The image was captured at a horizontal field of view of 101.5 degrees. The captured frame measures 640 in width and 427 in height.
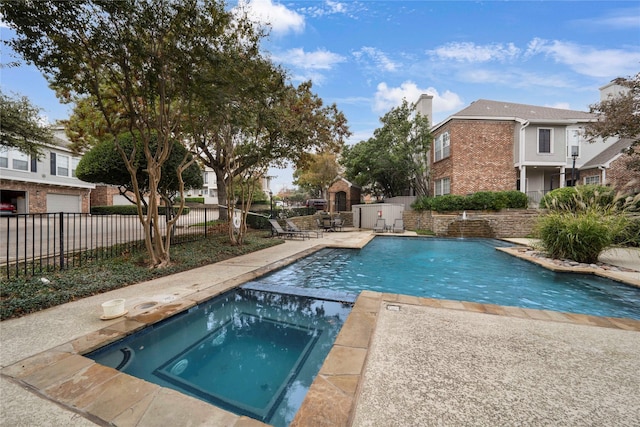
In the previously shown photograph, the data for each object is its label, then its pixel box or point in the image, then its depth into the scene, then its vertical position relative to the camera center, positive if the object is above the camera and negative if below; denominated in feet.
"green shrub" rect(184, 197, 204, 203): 104.78 +3.68
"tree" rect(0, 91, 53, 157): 31.40 +10.38
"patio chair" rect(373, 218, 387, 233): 51.92 -3.22
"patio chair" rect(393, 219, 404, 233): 51.42 -3.33
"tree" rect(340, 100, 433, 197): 55.26 +13.23
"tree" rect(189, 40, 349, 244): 19.98 +8.93
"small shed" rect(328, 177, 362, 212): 77.00 +4.20
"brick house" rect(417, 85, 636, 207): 51.90 +12.84
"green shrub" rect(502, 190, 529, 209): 45.33 +1.87
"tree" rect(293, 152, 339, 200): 73.05 +10.89
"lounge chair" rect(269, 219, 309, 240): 40.06 -3.78
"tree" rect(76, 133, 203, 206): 23.67 +3.95
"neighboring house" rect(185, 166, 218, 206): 123.54 +8.79
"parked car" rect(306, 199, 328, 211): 83.41 +1.86
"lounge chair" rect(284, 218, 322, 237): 43.42 -3.06
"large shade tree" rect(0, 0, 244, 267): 14.40 +9.96
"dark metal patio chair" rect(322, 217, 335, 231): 53.74 -3.15
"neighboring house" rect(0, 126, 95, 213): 54.19 +5.66
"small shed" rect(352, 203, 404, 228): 55.72 -0.92
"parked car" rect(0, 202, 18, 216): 53.16 +0.05
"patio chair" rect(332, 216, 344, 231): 54.65 -2.96
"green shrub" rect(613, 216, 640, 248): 22.94 -2.12
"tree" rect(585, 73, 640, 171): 29.50 +11.19
